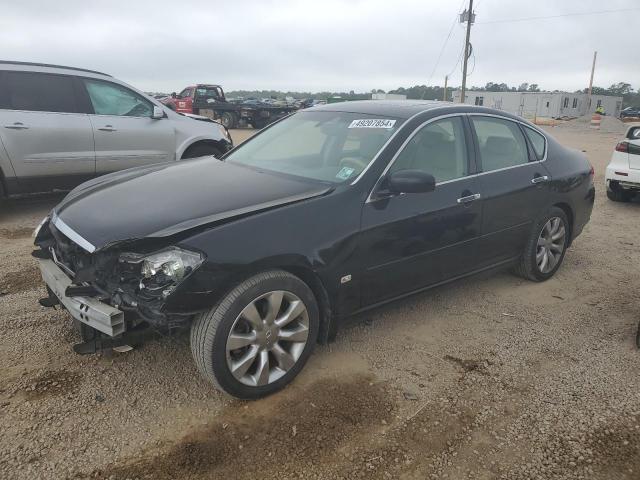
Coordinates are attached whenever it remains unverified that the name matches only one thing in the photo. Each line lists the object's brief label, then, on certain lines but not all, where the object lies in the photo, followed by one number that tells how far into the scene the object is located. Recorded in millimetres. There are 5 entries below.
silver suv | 6016
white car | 7734
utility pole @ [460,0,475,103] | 28281
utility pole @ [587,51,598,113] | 49191
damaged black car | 2559
